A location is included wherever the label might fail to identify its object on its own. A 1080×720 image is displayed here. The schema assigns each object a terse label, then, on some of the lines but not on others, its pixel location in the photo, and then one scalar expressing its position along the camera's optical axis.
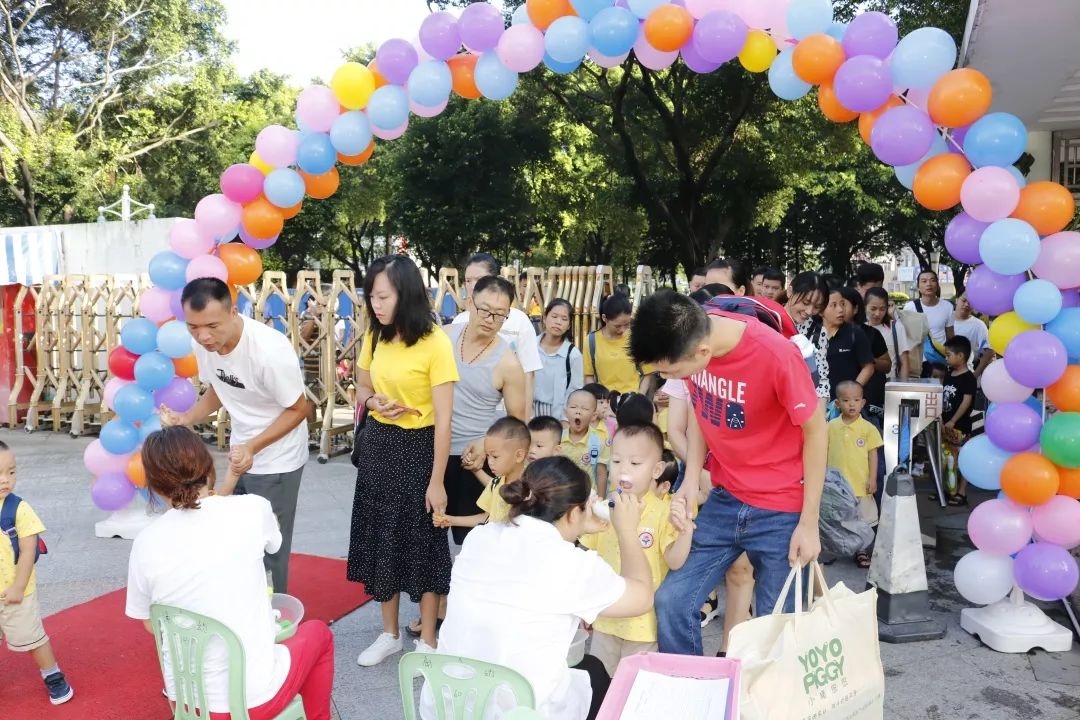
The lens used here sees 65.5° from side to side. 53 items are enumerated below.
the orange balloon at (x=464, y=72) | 4.72
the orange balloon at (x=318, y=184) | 4.96
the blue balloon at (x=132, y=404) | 5.09
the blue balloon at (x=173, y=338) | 5.00
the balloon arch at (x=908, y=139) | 3.53
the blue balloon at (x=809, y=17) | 3.79
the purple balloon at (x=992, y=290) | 3.69
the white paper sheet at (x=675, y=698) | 1.87
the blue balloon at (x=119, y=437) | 5.14
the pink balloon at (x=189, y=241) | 4.87
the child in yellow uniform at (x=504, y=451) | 3.52
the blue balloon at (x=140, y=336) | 5.03
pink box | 1.97
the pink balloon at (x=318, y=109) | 4.68
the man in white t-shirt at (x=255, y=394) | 3.28
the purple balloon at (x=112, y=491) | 5.09
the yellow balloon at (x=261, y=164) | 4.88
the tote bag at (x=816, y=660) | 1.99
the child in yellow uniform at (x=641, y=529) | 2.89
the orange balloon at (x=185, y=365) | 5.25
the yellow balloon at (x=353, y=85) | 4.62
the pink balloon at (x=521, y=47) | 4.38
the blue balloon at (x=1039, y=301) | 3.50
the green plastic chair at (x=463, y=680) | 1.84
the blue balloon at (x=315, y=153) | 4.71
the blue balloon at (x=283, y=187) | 4.78
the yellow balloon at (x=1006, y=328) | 3.68
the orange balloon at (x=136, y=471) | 5.09
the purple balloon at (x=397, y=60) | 4.57
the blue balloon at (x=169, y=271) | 4.92
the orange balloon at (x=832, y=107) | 3.93
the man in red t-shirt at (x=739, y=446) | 2.33
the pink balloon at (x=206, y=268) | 4.82
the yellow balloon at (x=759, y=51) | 4.20
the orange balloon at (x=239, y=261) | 4.96
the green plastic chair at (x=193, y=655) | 2.20
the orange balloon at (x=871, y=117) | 3.78
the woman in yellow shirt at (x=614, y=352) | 5.41
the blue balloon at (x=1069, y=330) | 3.48
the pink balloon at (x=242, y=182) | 4.79
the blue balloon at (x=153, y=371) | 5.05
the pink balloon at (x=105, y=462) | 5.18
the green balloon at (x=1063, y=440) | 3.46
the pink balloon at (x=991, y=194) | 3.49
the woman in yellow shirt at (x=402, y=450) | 3.37
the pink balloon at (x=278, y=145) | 4.77
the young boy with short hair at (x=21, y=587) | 3.22
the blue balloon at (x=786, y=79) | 4.01
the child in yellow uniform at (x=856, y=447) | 5.21
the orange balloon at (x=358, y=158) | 4.86
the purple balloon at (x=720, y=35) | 3.99
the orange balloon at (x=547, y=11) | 4.39
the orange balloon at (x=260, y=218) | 4.91
